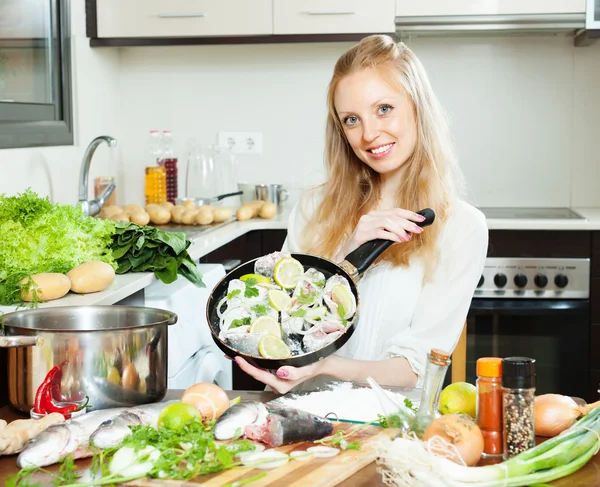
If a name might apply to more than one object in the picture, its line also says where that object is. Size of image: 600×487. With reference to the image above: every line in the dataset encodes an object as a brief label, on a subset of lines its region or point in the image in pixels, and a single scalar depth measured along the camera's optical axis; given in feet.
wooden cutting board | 2.99
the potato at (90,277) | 5.67
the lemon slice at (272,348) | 4.06
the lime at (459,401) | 3.70
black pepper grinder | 3.25
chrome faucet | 8.86
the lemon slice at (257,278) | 4.51
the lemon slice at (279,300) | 4.35
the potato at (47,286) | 5.27
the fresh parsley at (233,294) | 4.41
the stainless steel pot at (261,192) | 11.46
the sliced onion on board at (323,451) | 3.25
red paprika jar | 3.37
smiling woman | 5.55
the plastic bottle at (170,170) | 11.67
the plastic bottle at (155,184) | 11.22
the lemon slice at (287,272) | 4.56
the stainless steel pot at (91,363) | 3.73
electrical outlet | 12.07
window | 8.79
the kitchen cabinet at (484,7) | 10.23
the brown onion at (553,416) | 3.49
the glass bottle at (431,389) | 3.37
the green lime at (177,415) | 3.34
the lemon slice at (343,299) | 4.31
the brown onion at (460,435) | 3.16
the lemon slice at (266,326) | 4.18
